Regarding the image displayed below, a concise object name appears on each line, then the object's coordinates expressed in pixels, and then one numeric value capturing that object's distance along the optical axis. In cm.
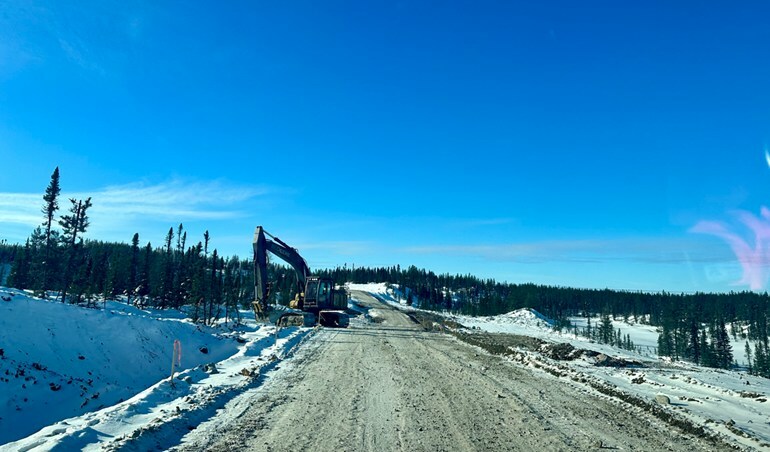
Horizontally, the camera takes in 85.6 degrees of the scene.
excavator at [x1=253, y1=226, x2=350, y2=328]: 3856
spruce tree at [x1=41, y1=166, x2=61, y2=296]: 5375
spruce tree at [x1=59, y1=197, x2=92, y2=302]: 5684
